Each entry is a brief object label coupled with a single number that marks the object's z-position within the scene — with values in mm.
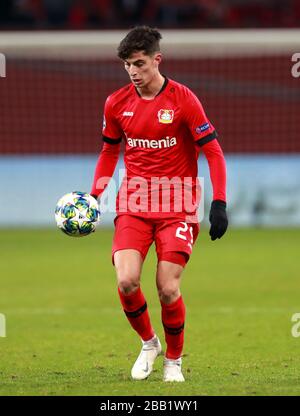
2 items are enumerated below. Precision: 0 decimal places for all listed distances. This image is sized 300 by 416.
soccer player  15062
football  15594
